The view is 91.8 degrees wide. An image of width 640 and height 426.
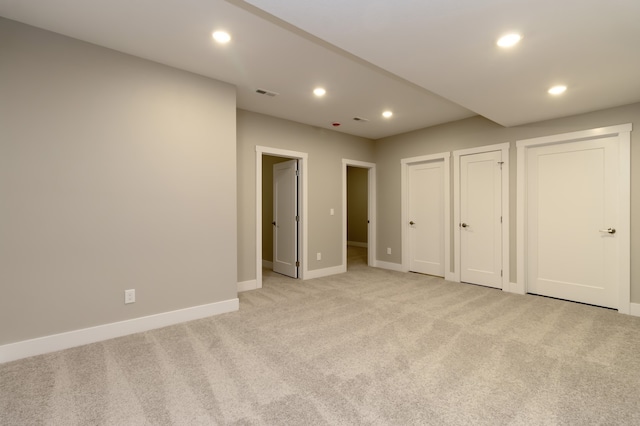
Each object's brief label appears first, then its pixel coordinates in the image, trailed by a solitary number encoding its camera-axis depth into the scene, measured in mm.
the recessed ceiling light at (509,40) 2217
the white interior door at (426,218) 5426
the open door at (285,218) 5332
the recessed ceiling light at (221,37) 2580
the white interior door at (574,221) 3789
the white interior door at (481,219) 4680
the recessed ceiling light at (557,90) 3133
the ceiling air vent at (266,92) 3797
